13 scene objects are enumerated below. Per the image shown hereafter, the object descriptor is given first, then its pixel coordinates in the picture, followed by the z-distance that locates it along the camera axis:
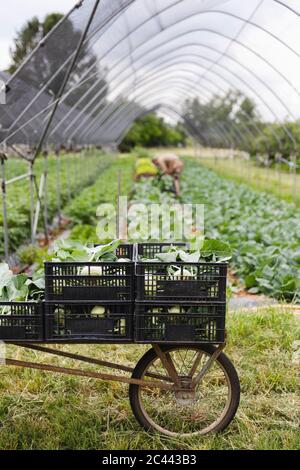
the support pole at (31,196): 8.54
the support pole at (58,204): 11.84
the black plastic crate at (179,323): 3.29
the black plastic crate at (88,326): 3.29
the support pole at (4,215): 6.57
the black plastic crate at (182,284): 3.30
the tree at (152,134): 52.38
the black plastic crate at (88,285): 3.29
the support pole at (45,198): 9.70
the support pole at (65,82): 5.51
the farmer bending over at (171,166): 15.31
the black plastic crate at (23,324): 3.30
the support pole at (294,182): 13.32
